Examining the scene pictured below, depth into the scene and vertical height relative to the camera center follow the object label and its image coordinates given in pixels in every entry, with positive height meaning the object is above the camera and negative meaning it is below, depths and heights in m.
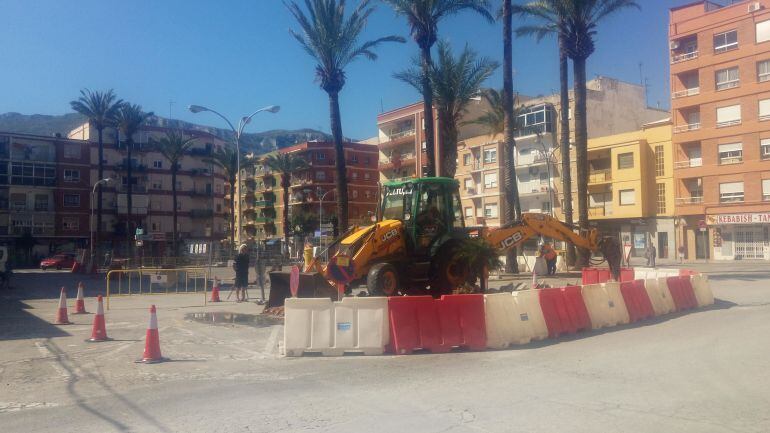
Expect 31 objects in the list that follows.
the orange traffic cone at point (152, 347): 10.20 -1.56
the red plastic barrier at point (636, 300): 13.90 -1.27
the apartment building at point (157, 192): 74.31 +7.45
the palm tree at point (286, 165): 76.06 +10.29
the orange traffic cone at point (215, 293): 20.77 -1.41
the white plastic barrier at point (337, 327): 10.49 -1.31
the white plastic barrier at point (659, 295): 14.77 -1.24
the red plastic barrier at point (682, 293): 15.73 -1.26
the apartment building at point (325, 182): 85.44 +9.25
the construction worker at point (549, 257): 29.98 -0.55
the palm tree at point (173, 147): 66.81 +11.15
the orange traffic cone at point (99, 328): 12.39 -1.49
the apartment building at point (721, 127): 44.34 +8.55
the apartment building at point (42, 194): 67.12 +6.49
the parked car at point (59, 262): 55.59 -0.80
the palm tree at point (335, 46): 27.03 +8.91
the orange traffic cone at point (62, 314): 15.29 -1.50
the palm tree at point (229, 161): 66.31 +9.65
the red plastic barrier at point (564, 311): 11.88 -1.27
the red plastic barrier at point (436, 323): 10.57 -1.29
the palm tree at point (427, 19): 27.73 +10.13
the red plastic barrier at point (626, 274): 20.54 -0.98
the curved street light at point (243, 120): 28.38 +6.32
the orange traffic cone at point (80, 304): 17.20 -1.44
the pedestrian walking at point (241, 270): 20.52 -0.65
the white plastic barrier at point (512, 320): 10.90 -1.31
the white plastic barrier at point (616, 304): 13.38 -1.28
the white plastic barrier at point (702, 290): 16.69 -1.26
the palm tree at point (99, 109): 61.78 +14.20
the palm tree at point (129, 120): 63.81 +13.47
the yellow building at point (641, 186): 51.93 +4.95
